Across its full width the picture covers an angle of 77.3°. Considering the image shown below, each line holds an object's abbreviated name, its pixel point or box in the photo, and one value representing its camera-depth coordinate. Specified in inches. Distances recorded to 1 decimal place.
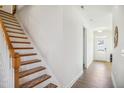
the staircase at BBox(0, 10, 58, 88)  66.7
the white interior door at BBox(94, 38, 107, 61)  223.2
